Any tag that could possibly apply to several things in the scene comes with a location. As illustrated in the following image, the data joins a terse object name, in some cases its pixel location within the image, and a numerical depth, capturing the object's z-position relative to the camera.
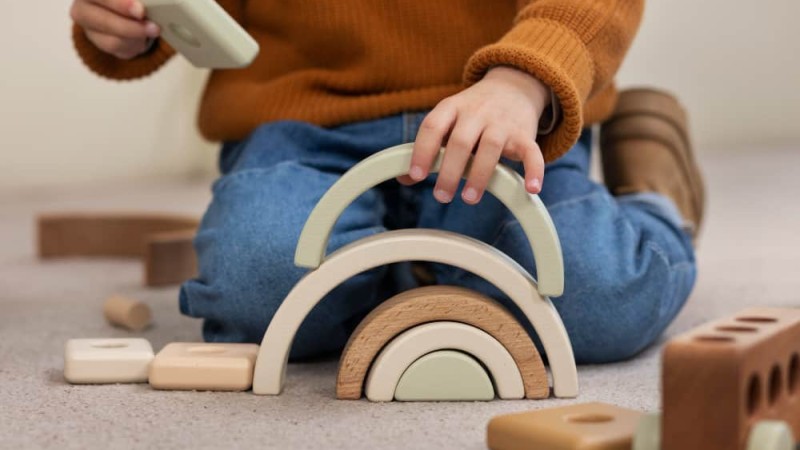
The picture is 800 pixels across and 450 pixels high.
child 0.95
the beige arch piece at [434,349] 0.87
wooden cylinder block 1.07
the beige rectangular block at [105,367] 0.91
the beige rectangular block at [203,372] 0.89
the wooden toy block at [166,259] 1.26
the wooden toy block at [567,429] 0.75
